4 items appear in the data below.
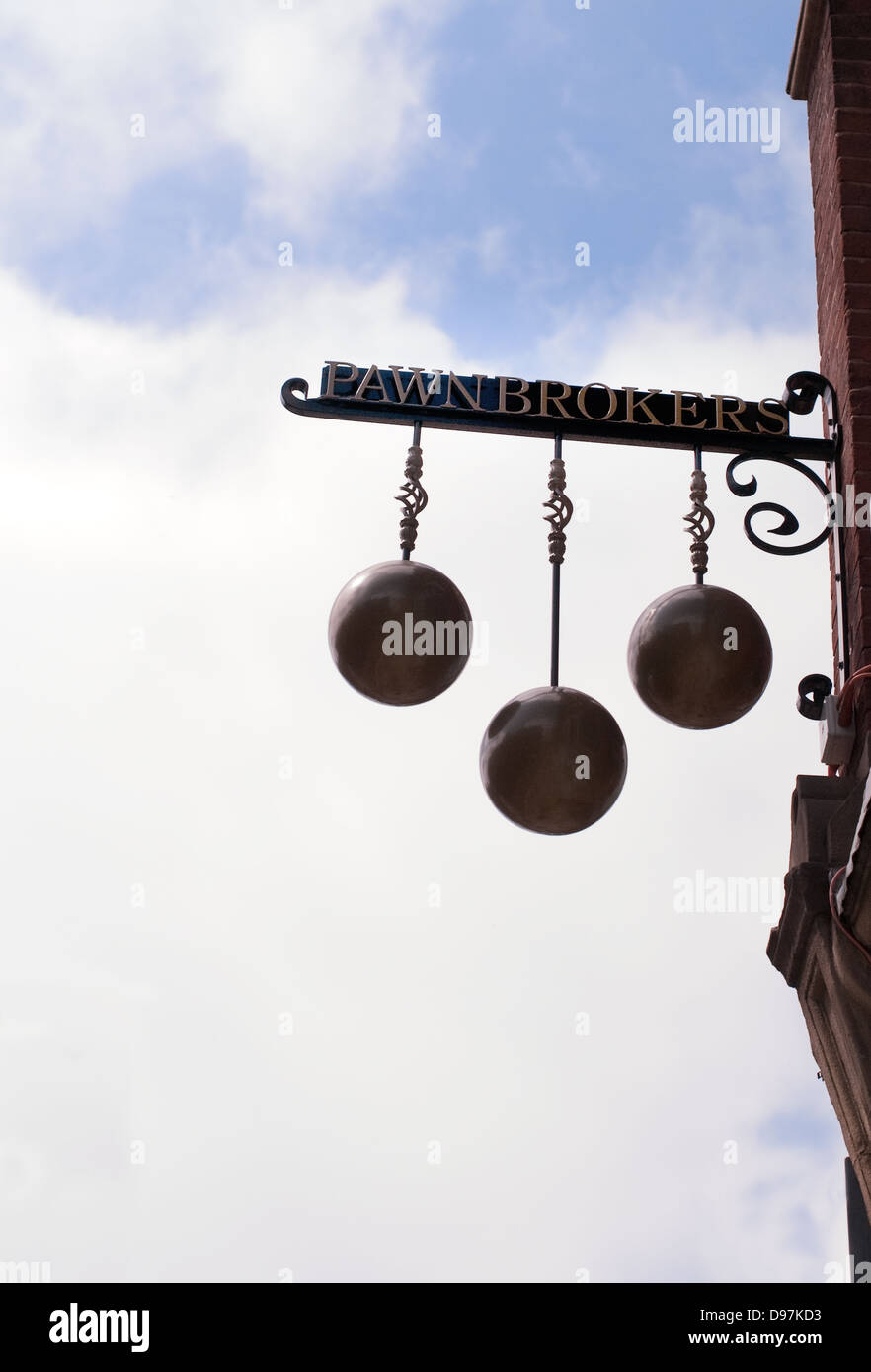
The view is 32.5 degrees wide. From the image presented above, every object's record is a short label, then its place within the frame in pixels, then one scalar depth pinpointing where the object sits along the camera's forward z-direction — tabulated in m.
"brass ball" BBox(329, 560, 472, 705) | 3.71
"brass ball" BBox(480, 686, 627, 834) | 3.56
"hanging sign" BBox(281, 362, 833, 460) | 4.28
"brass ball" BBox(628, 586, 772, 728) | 3.82
